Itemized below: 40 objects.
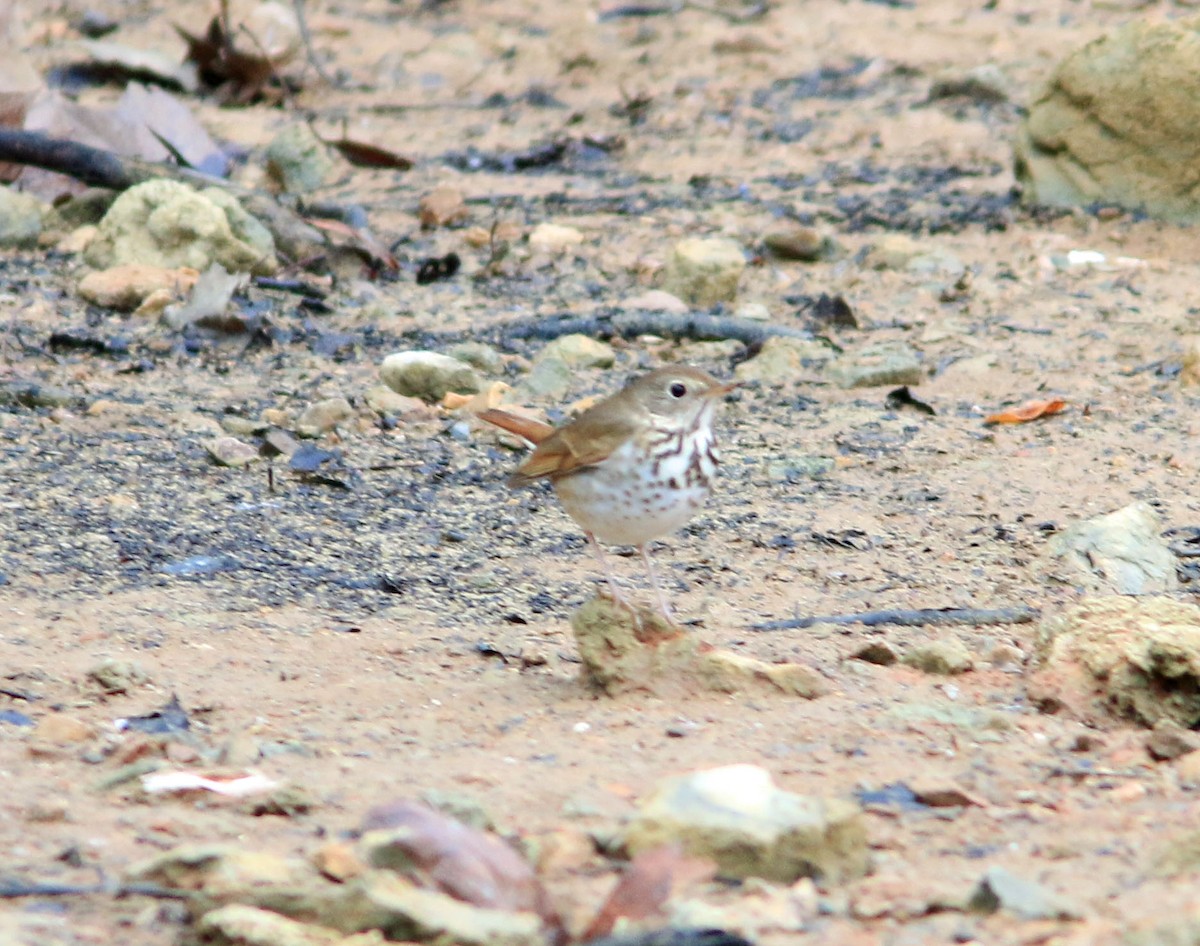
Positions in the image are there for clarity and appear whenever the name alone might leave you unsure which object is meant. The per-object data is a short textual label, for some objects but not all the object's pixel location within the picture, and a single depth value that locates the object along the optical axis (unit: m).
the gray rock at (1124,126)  17.75
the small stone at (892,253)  17.41
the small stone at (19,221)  16.92
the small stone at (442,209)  18.58
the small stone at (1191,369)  13.82
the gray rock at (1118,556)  9.88
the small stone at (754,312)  15.92
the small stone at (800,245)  17.52
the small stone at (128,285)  15.48
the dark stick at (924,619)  9.39
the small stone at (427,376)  13.48
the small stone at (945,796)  6.55
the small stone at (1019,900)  5.42
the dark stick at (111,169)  17.11
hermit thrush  8.98
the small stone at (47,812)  6.37
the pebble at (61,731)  7.42
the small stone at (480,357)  14.34
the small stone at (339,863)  5.71
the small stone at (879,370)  14.10
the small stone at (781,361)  14.41
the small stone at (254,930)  5.18
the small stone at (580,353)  14.53
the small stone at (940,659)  8.47
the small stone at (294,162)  19.69
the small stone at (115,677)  8.09
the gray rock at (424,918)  5.14
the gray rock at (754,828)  5.74
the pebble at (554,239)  17.83
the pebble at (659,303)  15.88
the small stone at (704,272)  16.17
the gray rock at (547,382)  13.74
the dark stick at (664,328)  15.23
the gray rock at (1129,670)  7.81
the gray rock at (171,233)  16.05
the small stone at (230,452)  11.90
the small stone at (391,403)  13.23
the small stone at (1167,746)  7.11
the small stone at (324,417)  12.62
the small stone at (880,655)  8.70
